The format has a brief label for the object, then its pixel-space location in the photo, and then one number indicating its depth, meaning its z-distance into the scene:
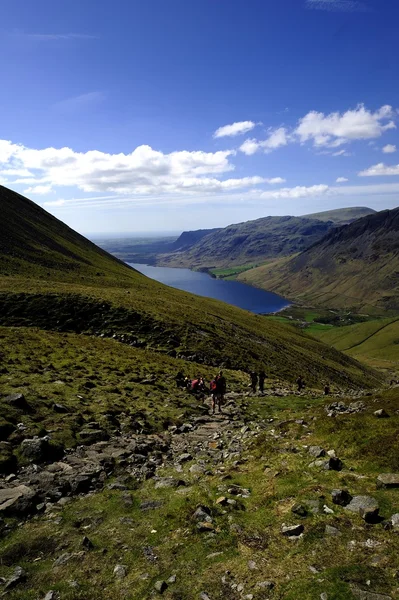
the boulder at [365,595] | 7.43
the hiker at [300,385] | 41.78
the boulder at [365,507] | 10.12
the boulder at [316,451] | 15.31
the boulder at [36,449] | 15.45
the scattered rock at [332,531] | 9.86
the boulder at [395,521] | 9.68
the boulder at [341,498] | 11.29
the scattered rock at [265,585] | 8.23
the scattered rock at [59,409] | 20.20
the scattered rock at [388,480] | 11.79
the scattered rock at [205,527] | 10.87
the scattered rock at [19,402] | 19.23
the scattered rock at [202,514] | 11.37
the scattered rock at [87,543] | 10.49
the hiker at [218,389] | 26.92
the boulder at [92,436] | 17.98
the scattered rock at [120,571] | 9.32
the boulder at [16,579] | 9.02
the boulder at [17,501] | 12.03
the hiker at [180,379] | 32.22
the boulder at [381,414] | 18.92
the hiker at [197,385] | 31.52
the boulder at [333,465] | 13.98
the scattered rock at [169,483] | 14.16
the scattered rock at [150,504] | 12.60
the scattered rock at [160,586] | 8.65
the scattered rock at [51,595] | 8.55
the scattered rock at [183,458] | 16.91
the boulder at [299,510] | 10.99
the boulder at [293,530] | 10.12
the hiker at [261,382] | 35.78
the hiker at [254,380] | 36.34
